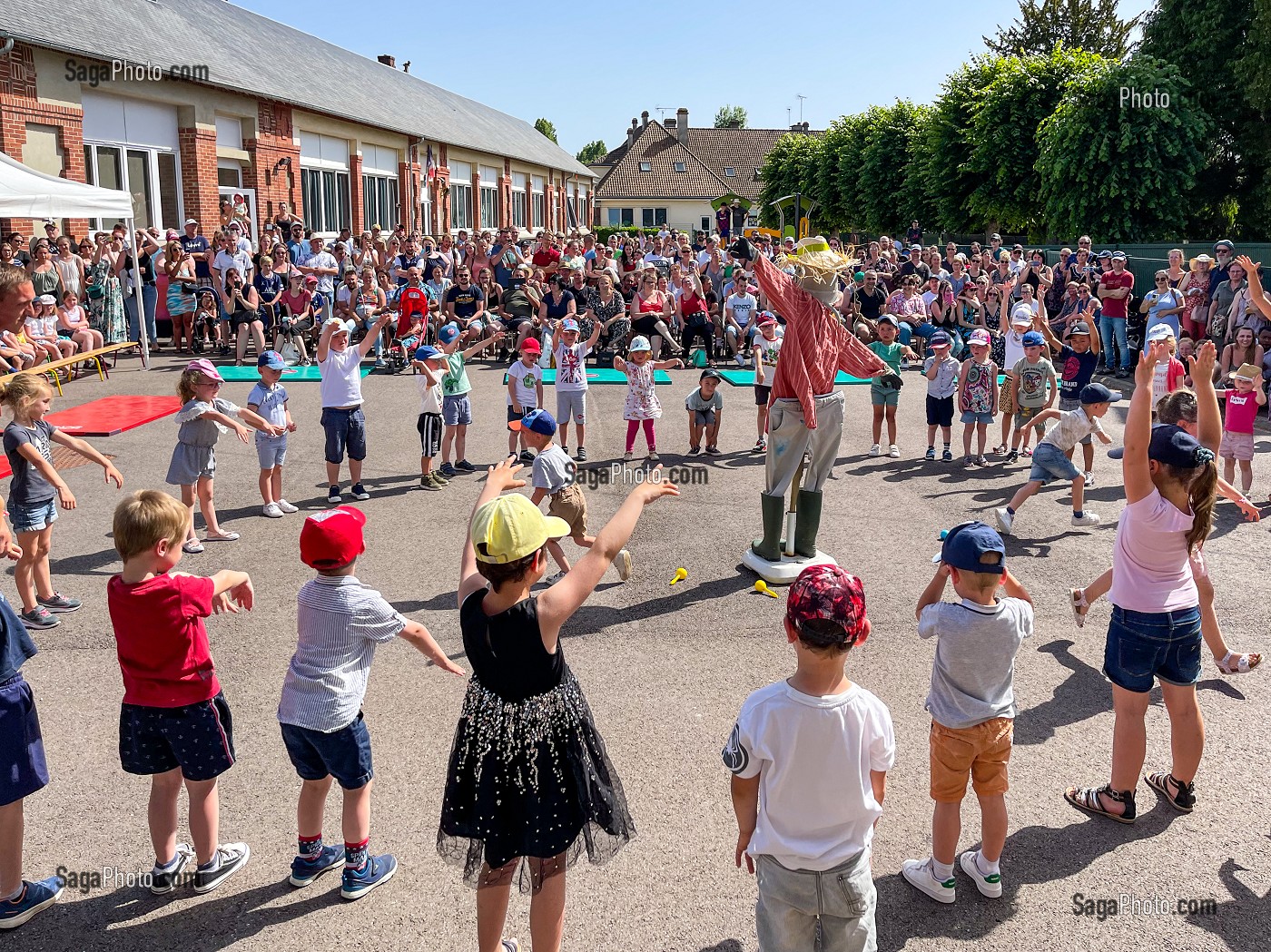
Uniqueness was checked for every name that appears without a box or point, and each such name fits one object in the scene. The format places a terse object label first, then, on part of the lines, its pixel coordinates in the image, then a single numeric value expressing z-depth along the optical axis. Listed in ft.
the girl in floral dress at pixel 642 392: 38.91
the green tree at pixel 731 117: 548.72
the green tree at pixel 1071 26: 155.74
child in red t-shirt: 12.95
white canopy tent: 45.03
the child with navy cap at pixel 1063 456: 30.94
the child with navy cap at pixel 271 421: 30.72
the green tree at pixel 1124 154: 82.89
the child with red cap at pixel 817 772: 10.18
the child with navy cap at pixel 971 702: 13.10
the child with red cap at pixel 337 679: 13.10
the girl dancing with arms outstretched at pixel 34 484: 22.24
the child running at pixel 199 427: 27.89
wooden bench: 46.29
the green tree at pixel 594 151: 481.05
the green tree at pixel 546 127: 389.19
